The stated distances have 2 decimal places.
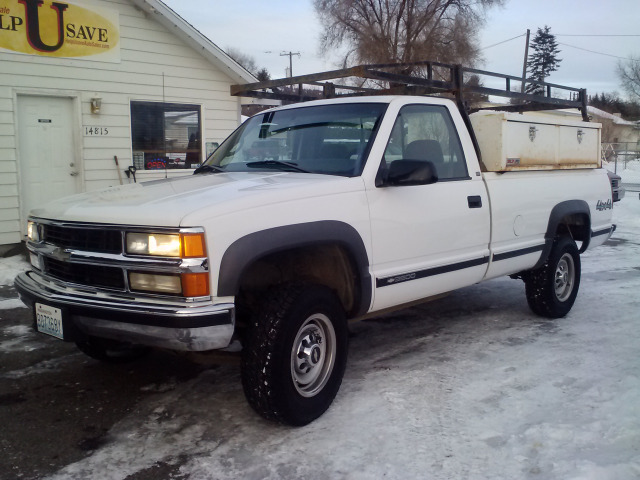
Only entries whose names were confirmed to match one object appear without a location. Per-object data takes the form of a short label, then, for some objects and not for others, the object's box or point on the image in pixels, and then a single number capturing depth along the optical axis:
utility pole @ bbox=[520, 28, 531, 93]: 35.59
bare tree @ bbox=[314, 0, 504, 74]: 27.14
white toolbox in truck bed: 4.99
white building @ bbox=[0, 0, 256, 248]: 8.70
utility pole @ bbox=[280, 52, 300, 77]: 63.00
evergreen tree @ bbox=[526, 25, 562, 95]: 67.31
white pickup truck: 3.11
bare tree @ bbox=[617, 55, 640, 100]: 49.45
